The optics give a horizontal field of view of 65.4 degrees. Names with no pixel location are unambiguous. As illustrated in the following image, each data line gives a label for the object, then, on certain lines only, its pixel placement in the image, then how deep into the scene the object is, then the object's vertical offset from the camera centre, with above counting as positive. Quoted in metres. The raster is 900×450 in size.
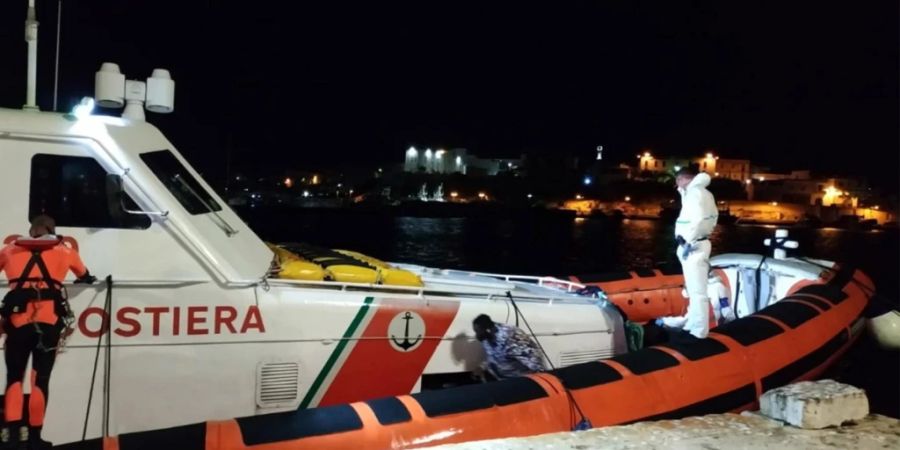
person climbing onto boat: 4.37 -0.68
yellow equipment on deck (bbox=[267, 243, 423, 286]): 4.34 -0.20
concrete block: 3.94 -0.91
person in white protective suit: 5.78 +0.01
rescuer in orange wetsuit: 3.23 -0.39
